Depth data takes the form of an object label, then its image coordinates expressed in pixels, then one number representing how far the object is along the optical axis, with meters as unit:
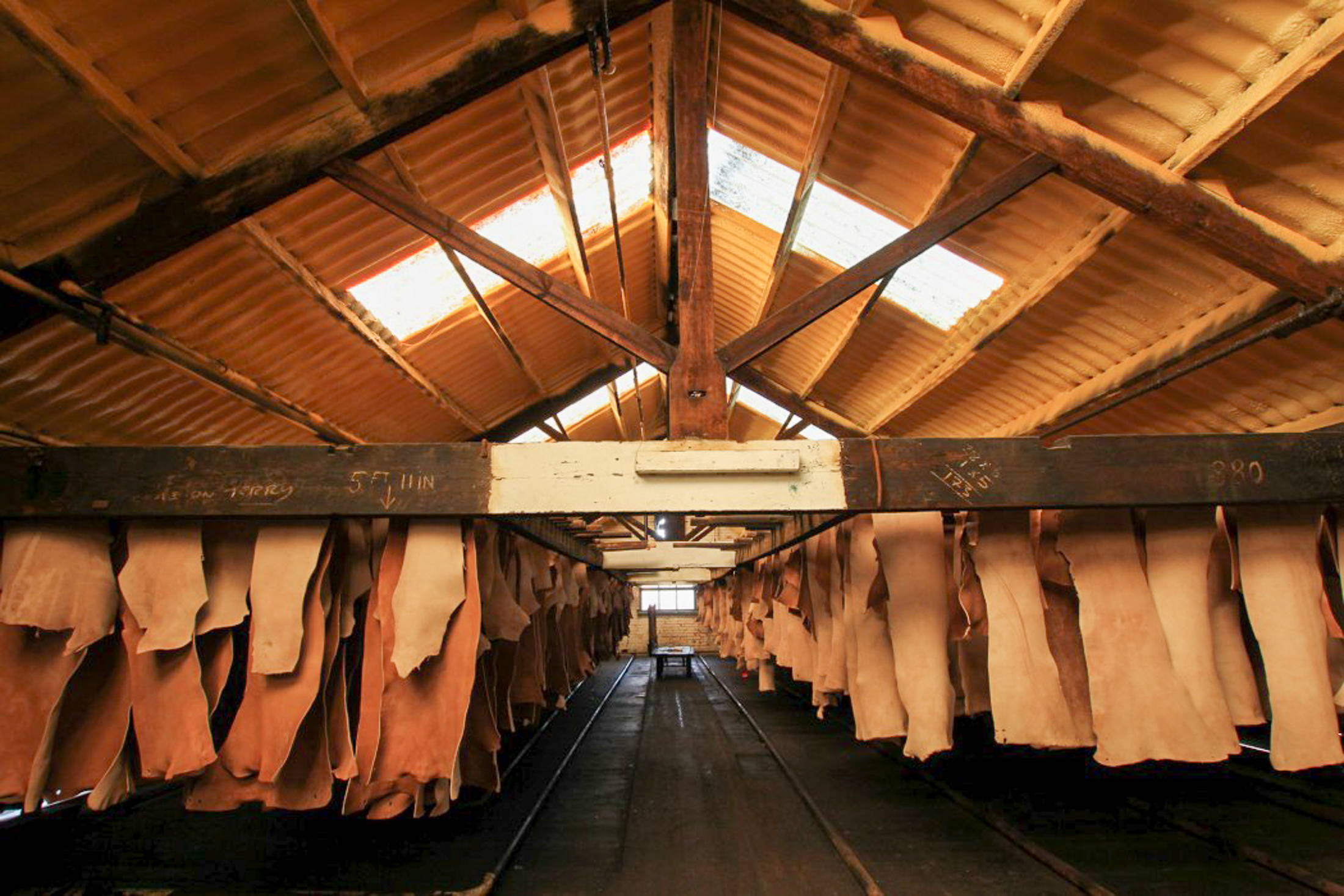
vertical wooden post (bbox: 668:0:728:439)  3.14
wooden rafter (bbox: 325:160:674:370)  3.50
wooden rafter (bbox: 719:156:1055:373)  3.45
